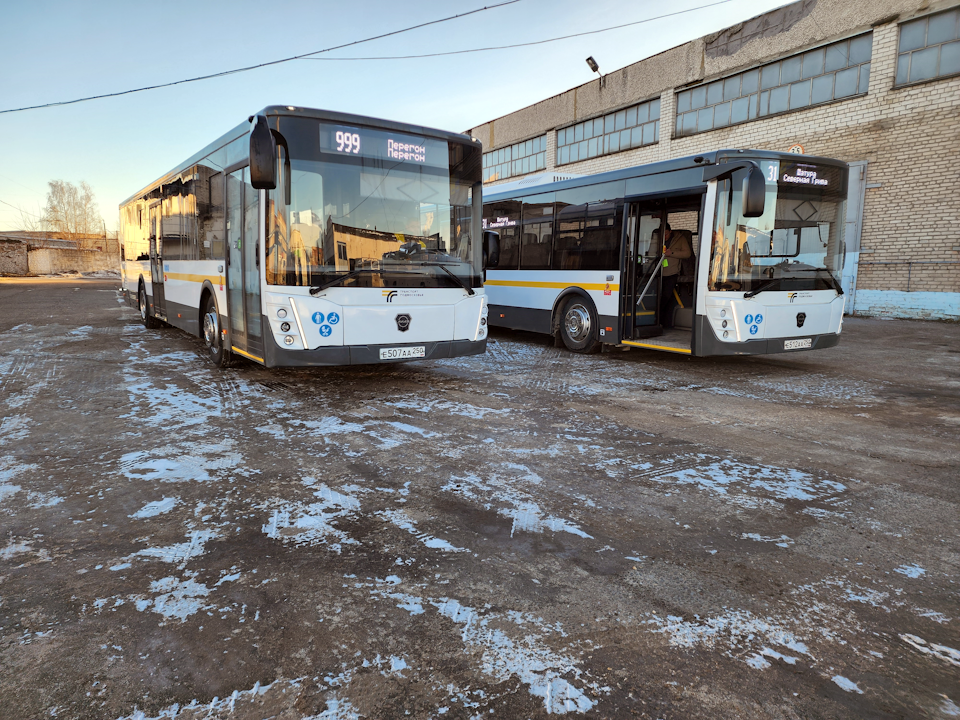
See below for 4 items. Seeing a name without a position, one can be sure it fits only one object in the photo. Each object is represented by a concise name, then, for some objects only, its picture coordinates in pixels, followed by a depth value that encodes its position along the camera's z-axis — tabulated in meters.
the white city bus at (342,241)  6.39
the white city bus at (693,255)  8.16
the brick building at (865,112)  16.45
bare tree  105.00
